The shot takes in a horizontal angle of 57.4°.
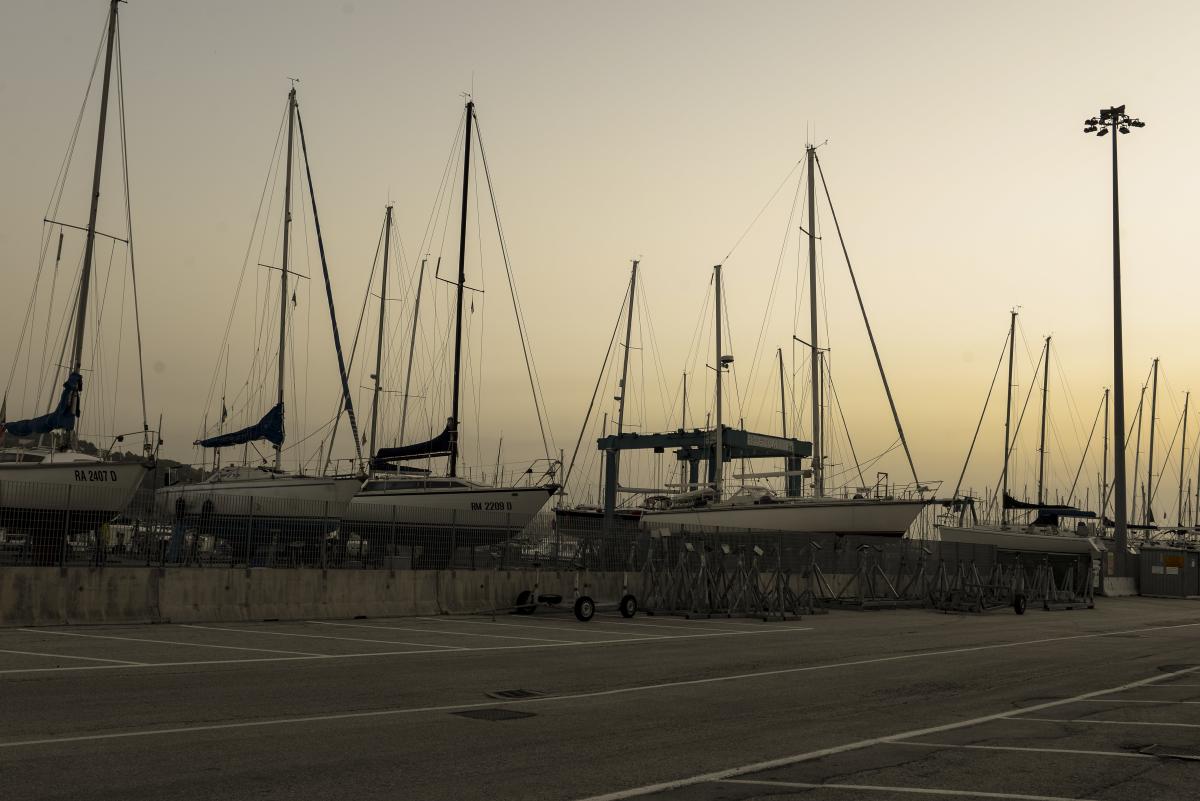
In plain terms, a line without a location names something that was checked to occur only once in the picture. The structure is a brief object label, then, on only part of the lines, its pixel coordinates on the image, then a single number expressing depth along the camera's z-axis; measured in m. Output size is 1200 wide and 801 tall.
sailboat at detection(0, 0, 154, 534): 21.20
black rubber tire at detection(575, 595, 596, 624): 24.88
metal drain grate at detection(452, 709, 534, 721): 11.09
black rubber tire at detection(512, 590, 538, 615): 25.86
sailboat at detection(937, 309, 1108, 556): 54.69
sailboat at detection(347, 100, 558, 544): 33.78
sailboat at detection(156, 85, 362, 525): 31.75
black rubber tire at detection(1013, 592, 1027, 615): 33.66
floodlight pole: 46.19
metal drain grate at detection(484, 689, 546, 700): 12.70
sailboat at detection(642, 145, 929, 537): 39.47
